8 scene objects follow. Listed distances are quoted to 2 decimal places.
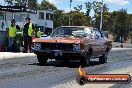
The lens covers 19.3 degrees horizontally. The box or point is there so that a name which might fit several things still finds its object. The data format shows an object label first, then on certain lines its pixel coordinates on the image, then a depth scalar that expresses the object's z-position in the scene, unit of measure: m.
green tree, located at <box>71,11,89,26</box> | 93.88
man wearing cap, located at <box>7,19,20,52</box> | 22.88
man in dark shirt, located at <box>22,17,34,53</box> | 21.17
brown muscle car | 13.77
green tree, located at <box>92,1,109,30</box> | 96.47
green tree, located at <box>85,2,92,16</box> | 105.46
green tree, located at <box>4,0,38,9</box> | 101.79
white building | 73.50
